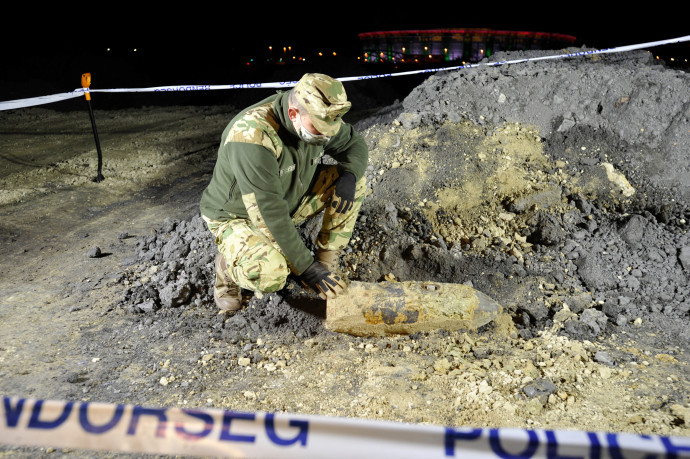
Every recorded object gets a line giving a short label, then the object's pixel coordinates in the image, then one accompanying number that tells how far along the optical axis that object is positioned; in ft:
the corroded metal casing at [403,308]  8.93
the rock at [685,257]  10.88
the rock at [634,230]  11.55
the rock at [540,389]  7.72
